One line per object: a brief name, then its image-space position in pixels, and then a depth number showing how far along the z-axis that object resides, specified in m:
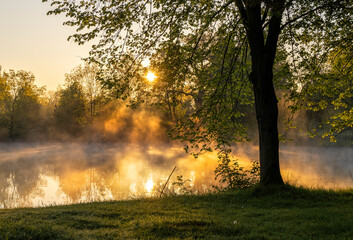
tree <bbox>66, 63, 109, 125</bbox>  51.91
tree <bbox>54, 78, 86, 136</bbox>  51.31
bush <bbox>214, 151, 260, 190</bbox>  12.66
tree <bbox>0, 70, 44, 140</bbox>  52.84
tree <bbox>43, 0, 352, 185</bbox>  10.90
